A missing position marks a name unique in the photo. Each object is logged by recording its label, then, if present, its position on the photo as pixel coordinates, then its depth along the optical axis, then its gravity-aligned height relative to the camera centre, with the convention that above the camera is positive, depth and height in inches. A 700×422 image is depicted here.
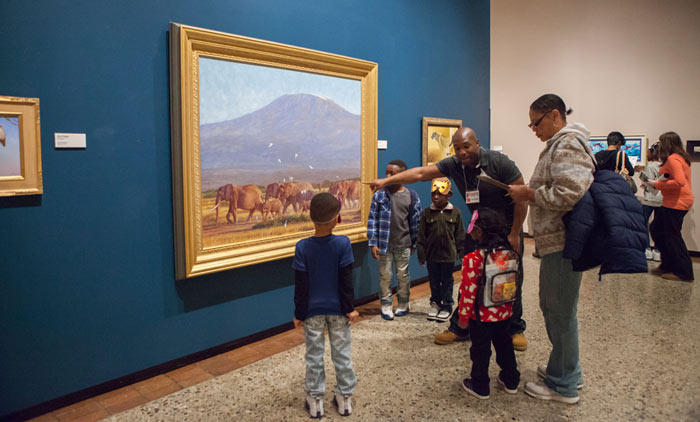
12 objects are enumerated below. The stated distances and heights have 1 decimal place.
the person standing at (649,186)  264.5 +6.0
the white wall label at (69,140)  114.0 +14.9
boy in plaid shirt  176.7 -14.4
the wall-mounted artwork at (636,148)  310.3 +31.6
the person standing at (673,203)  235.1 -4.7
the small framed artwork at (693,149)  292.8 +29.0
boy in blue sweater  106.6 -22.2
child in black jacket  170.2 -18.0
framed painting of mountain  135.6 +19.0
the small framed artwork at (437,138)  229.8 +30.2
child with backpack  112.4 -24.5
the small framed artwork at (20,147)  106.3 +12.5
